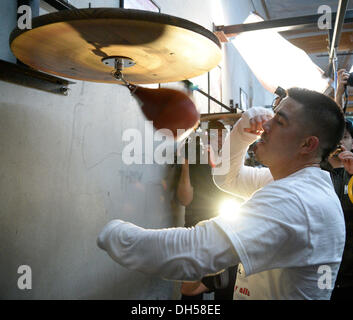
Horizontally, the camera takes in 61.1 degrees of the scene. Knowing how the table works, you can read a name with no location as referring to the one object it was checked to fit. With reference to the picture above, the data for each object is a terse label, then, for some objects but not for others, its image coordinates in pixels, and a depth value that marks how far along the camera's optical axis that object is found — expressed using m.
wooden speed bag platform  0.68
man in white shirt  0.78
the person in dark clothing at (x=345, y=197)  1.95
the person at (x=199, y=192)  2.55
